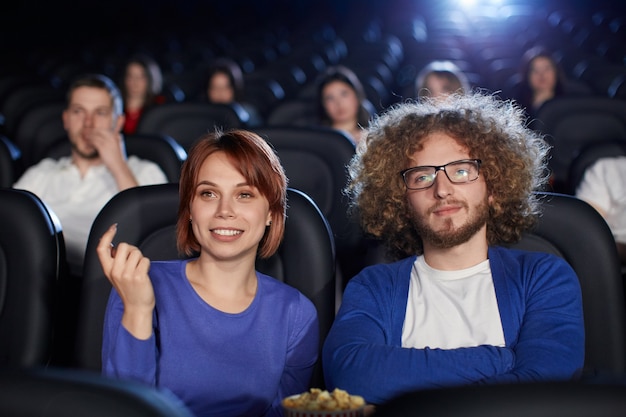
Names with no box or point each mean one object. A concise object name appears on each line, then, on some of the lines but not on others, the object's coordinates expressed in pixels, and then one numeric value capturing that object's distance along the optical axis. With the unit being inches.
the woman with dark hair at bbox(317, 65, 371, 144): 174.9
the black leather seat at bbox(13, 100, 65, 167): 159.5
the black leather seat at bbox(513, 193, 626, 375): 72.8
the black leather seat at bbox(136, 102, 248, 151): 153.4
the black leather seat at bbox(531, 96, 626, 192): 149.0
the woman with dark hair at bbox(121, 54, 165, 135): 196.1
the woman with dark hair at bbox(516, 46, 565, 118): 211.5
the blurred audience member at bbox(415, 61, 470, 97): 179.6
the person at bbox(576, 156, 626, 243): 109.2
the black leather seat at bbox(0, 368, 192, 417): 28.9
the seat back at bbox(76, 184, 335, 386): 73.9
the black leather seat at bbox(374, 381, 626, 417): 28.5
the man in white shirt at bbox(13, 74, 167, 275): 112.7
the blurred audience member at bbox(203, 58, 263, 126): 212.8
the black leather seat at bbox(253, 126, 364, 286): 109.3
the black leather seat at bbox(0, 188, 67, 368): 72.6
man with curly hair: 65.5
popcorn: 50.3
